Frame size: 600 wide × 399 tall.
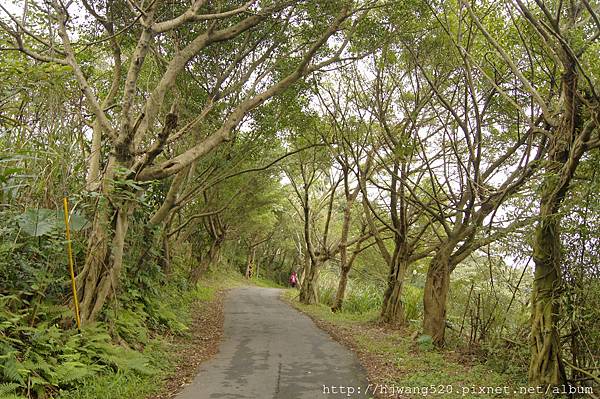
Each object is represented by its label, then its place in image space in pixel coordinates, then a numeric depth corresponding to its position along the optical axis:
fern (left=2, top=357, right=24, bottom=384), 4.69
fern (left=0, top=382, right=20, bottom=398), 4.42
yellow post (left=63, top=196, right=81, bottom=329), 6.01
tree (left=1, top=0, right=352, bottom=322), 7.35
